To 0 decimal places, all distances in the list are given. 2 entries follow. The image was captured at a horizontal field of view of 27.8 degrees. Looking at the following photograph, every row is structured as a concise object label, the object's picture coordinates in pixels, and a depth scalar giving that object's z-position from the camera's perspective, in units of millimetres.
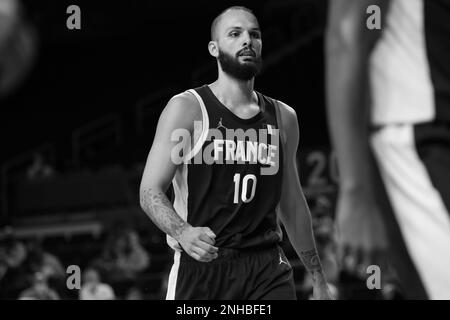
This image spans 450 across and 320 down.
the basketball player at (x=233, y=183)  3852
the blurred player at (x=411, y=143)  2326
